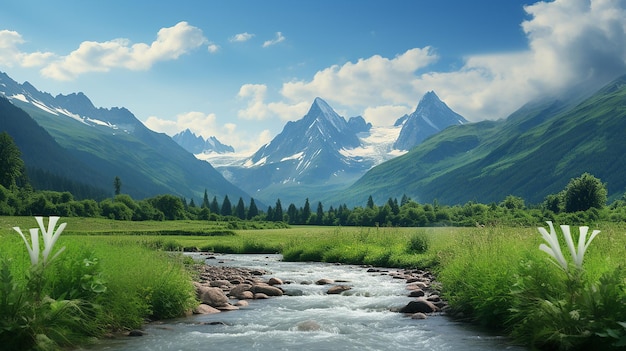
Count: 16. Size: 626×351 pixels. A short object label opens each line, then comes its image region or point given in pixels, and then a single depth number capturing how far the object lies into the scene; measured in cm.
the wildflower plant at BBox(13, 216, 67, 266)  1190
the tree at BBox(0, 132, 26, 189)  13712
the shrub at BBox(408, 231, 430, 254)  4497
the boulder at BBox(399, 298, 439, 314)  2055
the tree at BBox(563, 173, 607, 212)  11812
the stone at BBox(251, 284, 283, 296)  2619
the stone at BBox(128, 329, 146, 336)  1568
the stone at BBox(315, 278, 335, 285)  3052
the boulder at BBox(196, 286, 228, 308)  2183
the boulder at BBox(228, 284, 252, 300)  2527
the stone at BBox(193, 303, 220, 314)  2024
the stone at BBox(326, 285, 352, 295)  2658
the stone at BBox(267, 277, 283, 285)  2978
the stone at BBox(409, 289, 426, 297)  2483
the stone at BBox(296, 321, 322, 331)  1737
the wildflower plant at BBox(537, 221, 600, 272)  1196
